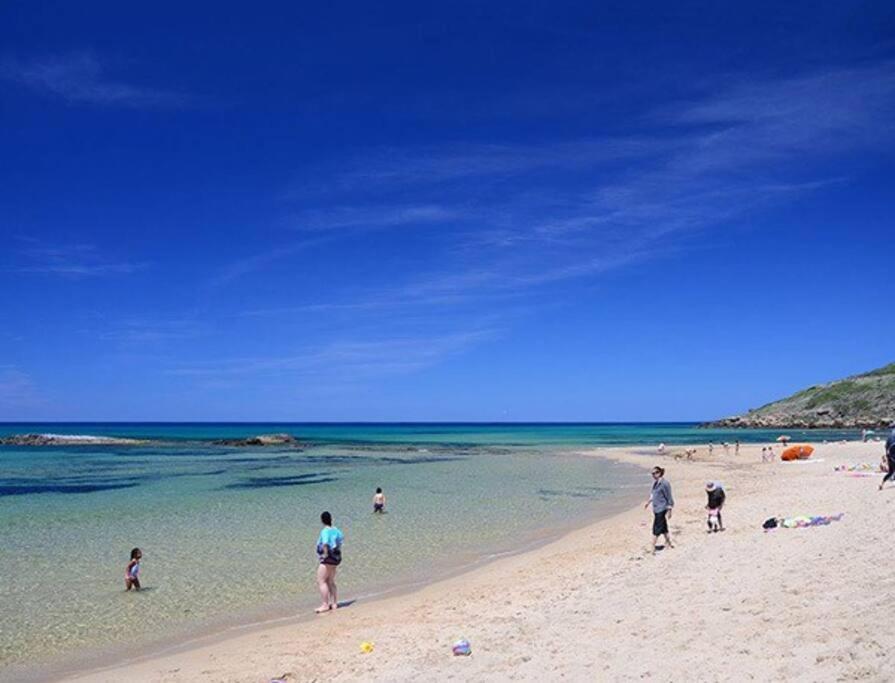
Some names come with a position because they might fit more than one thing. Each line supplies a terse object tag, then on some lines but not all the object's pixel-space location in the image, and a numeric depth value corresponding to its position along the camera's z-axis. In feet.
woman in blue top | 45.39
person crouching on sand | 61.36
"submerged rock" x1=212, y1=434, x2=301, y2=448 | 317.22
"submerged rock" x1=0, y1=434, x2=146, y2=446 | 320.91
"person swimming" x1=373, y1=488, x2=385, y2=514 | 91.35
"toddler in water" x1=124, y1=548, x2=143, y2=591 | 51.52
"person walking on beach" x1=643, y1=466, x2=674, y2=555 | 55.62
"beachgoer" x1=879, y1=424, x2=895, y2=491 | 70.69
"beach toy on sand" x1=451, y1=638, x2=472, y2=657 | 31.81
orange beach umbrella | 160.90
